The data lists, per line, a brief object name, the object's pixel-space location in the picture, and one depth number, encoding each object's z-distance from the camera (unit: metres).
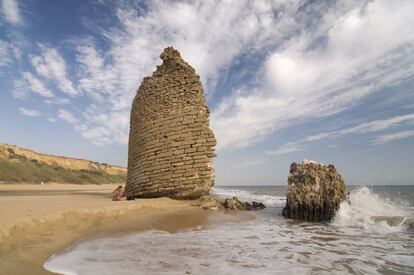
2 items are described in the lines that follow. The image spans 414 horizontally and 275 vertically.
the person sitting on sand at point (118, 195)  10.51
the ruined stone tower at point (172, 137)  10.77
